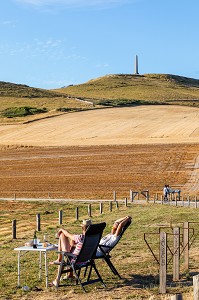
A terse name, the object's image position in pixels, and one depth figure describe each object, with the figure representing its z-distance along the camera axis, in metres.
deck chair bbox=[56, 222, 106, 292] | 11.92
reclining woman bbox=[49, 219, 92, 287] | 12.31
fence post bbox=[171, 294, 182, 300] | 8.15
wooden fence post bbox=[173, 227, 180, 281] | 12.49
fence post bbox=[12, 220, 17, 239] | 22.74
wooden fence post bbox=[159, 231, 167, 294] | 11.33
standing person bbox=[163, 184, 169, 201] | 41.73
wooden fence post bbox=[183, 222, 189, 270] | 13.58
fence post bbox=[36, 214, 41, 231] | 25.06
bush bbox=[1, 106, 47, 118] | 99.94
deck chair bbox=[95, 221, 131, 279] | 12.59
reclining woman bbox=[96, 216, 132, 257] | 12.99
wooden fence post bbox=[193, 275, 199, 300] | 8.69
